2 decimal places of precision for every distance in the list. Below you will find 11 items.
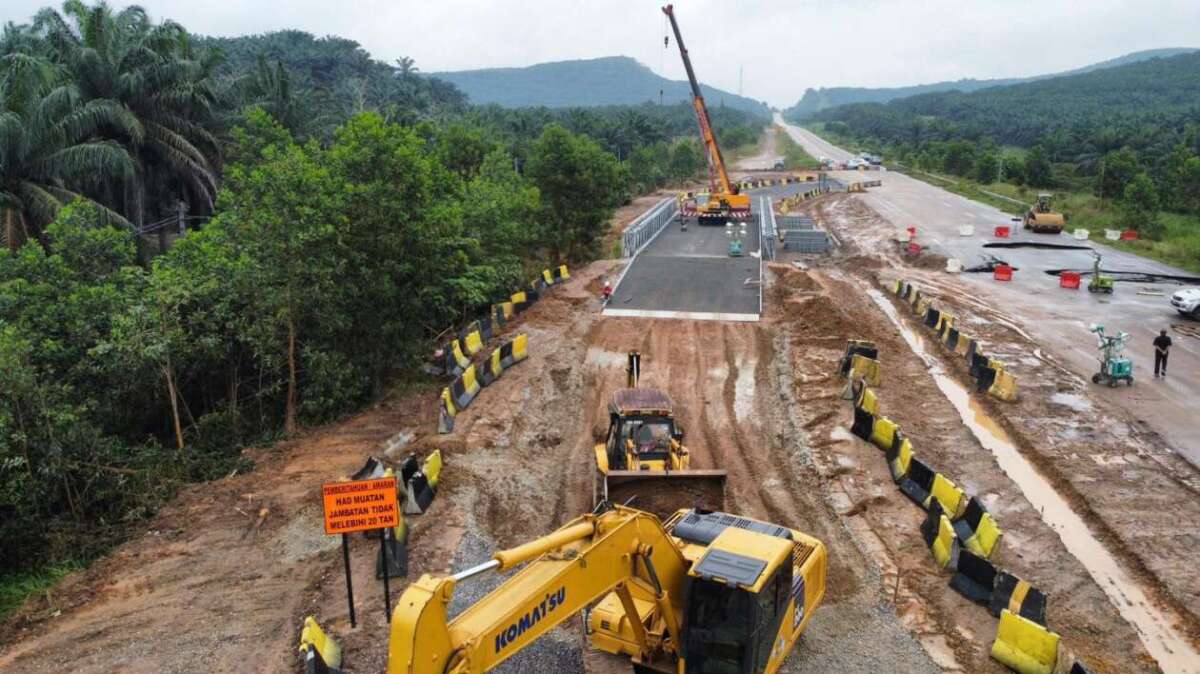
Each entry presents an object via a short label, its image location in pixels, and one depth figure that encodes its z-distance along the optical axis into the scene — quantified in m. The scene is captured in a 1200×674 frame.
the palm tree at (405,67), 131.88
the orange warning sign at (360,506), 10.95
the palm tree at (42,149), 25.17
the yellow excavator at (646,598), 6.54
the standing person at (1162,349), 24.56
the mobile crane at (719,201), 52.38
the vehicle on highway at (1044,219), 53.38
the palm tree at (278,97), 43.44
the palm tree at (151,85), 30.58
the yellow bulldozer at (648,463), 14.23
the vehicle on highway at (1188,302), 31.76
